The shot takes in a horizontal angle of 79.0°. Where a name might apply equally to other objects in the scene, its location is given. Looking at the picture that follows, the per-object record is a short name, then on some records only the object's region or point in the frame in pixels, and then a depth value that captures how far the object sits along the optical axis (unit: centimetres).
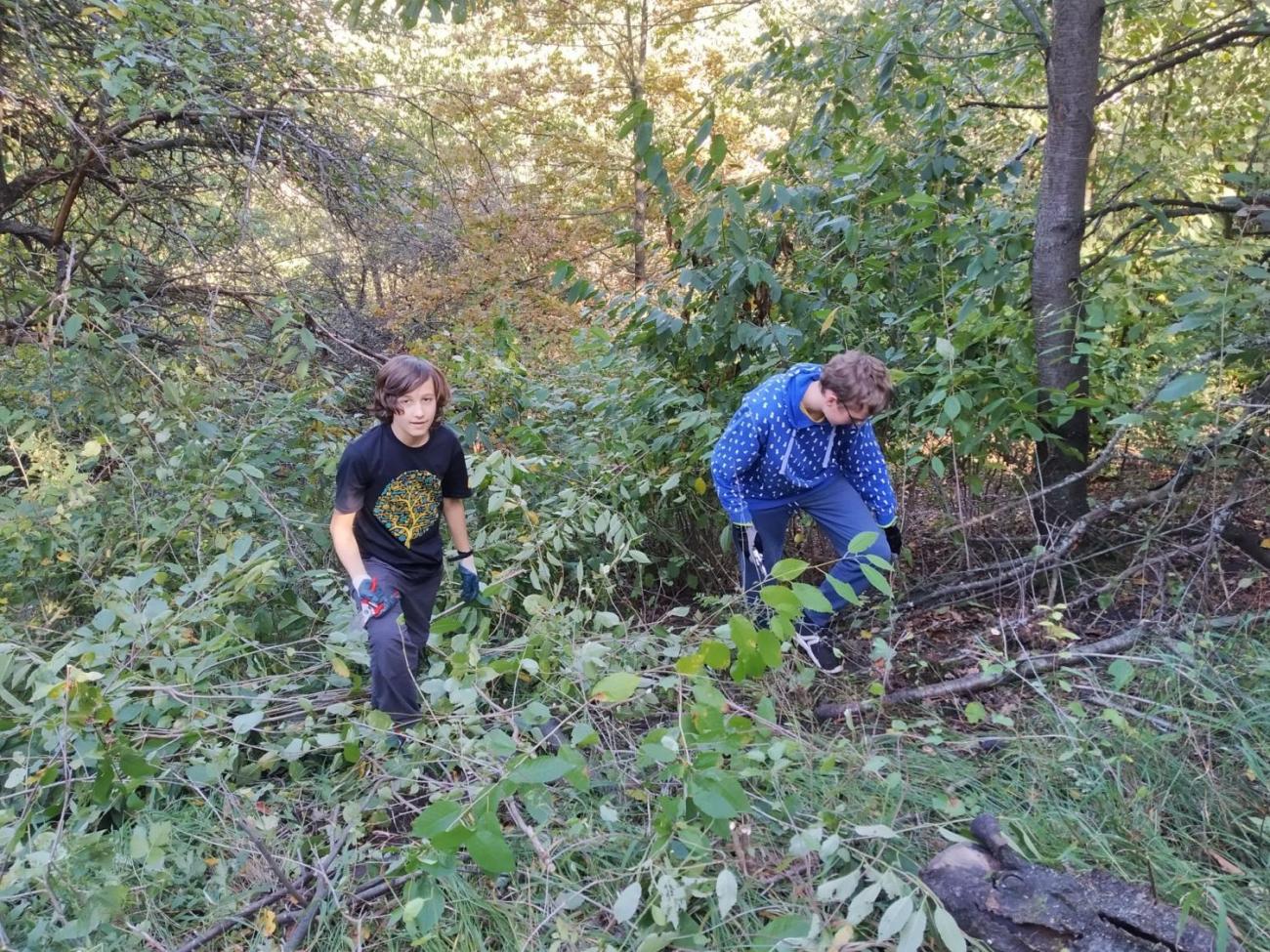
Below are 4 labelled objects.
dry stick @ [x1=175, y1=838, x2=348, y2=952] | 181
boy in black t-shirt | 251
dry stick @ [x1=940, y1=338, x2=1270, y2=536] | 248
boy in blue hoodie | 282
